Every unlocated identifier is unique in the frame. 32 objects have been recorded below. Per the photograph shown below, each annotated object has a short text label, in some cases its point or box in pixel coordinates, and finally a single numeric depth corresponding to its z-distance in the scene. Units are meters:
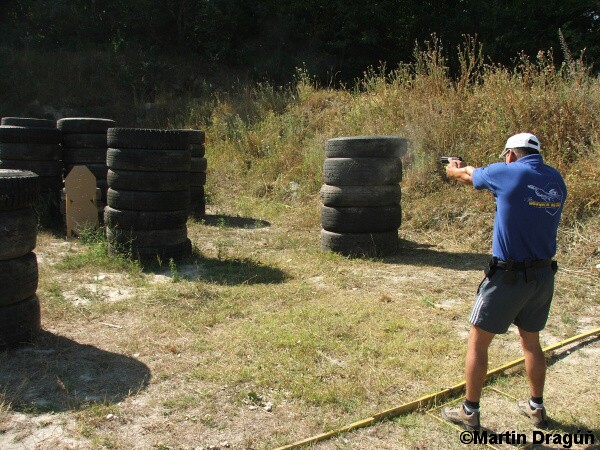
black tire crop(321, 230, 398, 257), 8.25
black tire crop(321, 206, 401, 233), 8.22
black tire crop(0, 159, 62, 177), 9.80
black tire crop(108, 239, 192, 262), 7.64
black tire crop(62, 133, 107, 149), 10.12
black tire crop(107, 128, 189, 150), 7.58
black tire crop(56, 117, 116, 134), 10.09
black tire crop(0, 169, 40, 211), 4.85
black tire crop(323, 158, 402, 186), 8.18
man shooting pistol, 3.76
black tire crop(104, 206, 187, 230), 7.60
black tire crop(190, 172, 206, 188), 11.20
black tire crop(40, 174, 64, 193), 10.12
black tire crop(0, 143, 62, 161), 9.78
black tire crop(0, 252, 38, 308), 4.82
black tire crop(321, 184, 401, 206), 8.20
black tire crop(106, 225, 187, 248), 7.63
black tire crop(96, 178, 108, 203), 10.18
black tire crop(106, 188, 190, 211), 7.57
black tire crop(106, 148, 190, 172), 7.55
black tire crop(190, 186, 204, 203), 11.21
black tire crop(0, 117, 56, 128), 11.74
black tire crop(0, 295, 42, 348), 4.87
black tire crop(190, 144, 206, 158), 11.20
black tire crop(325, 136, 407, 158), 8.20
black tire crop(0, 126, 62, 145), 9.74
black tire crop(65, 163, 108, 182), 10.14
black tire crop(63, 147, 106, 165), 10.14
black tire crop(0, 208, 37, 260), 4.82
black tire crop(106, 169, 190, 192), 7.55
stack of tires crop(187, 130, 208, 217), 11.19
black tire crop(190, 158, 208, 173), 11.17
